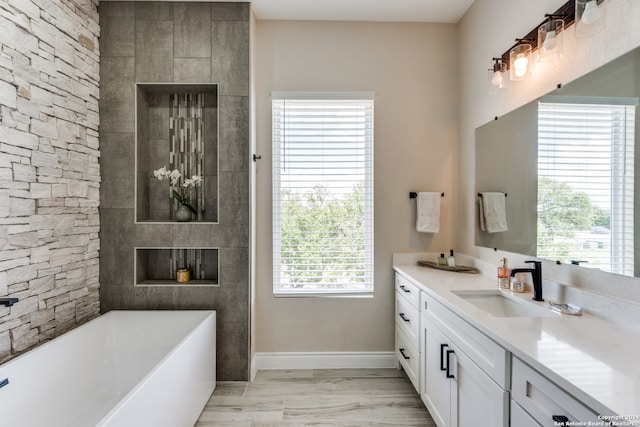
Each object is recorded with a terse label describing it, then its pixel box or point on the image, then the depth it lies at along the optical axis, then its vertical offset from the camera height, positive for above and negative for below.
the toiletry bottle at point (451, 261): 2.53 -0.40
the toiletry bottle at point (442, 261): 2.64 -0.41
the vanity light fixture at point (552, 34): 1.38 +0.86
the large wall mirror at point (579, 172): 1.27 +0.19
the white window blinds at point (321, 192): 2.72 +0.15
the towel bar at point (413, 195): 2.72 +0.13
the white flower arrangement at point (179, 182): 2.48 +0.21
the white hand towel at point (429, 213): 2.66 -0.02
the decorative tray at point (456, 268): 2.39 -0.43
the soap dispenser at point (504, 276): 1.91 -0.38
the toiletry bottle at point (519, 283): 1.82 -0.40
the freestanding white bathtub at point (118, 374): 1.48 -0.90
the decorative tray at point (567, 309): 1.43 -0.44
